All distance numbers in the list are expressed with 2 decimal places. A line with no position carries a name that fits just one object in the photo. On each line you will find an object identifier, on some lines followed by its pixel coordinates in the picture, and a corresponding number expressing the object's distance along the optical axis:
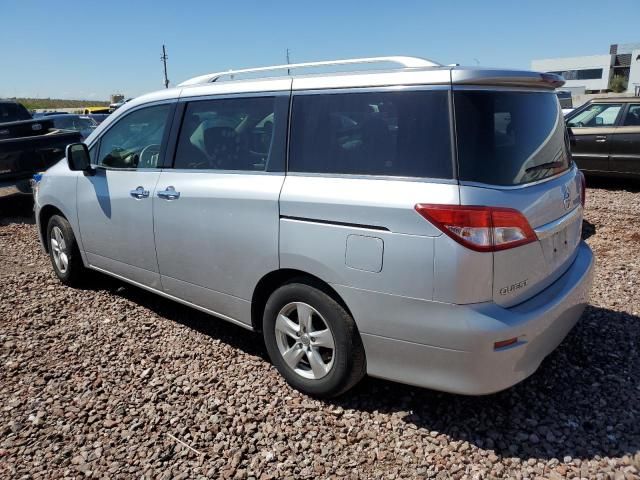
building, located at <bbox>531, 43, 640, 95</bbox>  79.31
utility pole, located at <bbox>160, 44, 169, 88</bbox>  51.59
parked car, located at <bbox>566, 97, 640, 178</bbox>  8.95
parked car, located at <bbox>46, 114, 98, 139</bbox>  15.37
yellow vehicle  29.83
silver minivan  2.48
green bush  72.75
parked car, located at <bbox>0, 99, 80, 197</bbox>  8.35
